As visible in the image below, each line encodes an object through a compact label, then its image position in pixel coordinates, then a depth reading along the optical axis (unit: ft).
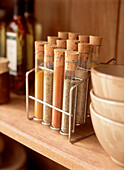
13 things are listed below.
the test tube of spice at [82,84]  2.08
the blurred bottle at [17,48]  3.11
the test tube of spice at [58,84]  2.08
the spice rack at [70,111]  1.99
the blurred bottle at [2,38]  3.47
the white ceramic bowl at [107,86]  1.52
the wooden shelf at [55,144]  1.84
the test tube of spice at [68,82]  1.98
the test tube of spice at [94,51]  2.19
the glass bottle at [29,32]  3.21
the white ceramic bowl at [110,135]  1.60
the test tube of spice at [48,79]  2.17
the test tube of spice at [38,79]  2.30
